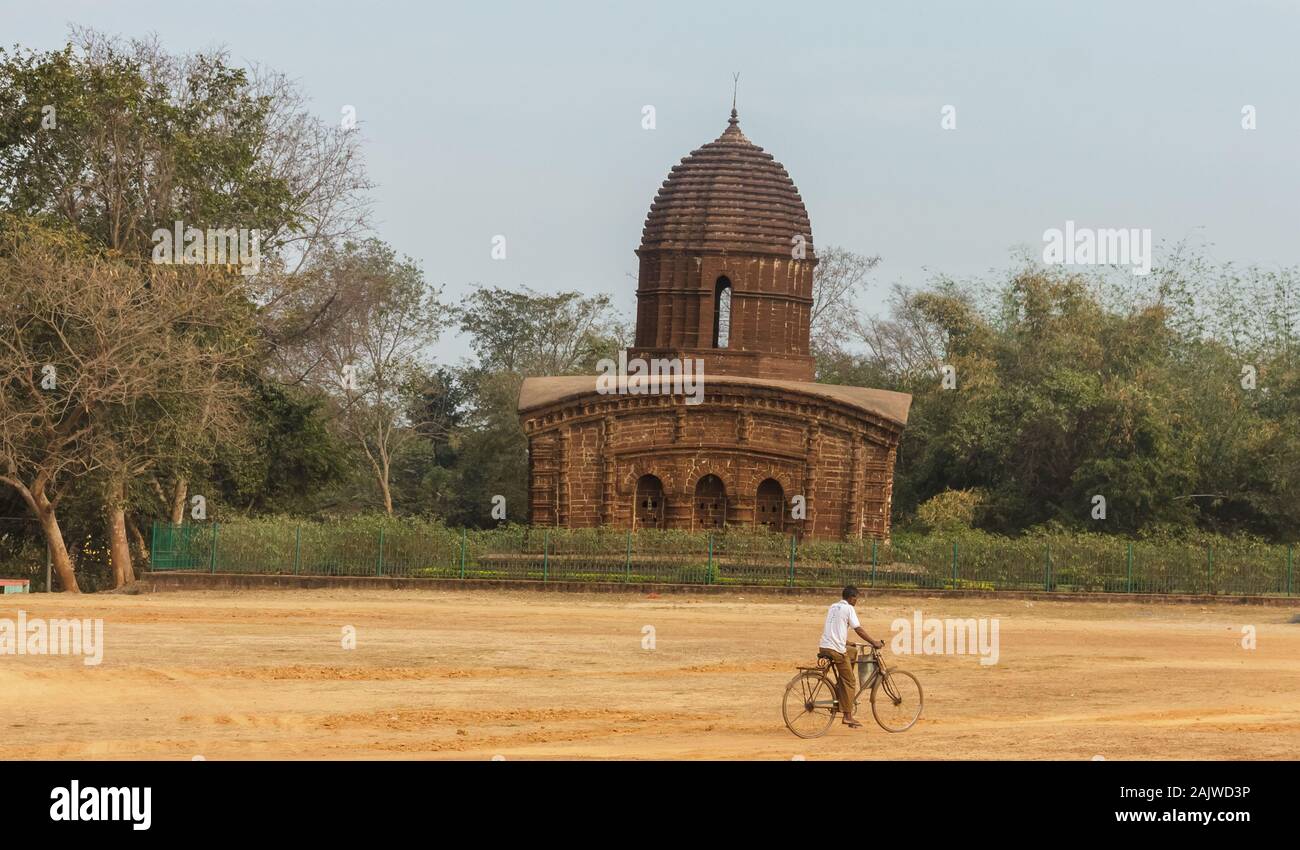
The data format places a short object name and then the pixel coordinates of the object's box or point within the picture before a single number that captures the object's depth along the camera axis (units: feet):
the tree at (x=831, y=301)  256.93
